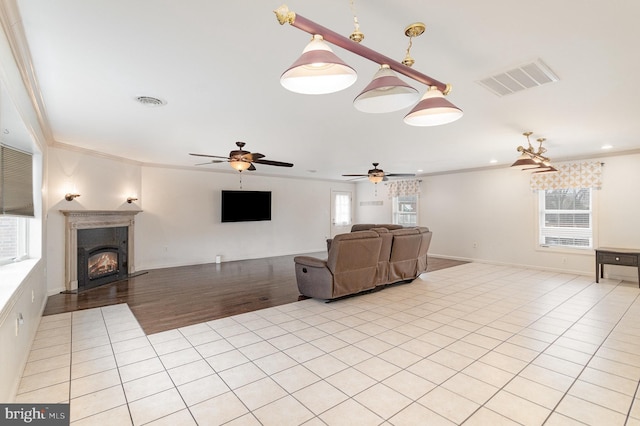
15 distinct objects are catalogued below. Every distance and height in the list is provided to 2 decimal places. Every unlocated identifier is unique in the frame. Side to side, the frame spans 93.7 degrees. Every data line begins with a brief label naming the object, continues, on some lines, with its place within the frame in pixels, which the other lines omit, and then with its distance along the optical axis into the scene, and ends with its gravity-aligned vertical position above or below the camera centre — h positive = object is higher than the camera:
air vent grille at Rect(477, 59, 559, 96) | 2.51 +1.19
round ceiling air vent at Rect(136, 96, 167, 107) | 3.13 +1.17
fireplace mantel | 5.23 -0.29
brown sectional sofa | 4.57 -0.88
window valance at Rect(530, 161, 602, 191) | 6.24 +0.76
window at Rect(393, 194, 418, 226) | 9.84 +0.04
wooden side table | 5.39 -0.84
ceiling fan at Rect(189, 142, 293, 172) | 4.49 +0.79
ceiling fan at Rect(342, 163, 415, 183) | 6.77 +0.82
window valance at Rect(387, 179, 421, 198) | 9.60 +0.78
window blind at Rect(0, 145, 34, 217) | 2.85 +0.28
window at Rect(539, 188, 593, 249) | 6.51 -0.14
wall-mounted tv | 8.34 +0.14
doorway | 11.09 -0.01
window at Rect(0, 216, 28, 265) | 3.31 -0.33
